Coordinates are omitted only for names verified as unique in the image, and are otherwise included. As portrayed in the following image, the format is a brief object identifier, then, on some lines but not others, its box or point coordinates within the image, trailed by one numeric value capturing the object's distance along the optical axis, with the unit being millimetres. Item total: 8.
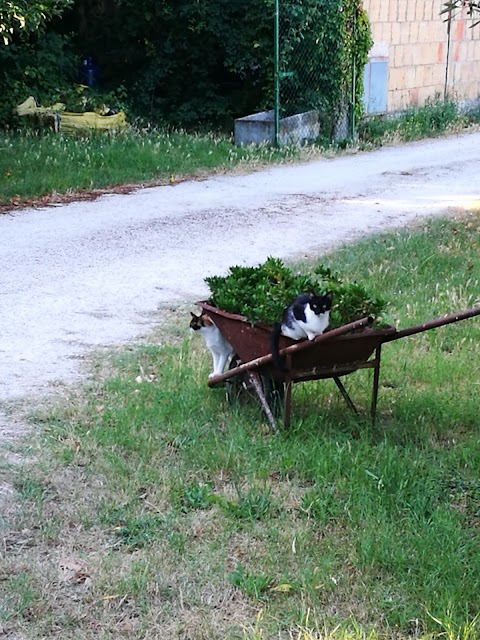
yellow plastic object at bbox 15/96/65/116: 15531
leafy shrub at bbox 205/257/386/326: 4867
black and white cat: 4500
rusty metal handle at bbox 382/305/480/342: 4473
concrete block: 15930
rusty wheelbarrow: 4605
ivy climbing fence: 16000
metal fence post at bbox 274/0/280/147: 15547
